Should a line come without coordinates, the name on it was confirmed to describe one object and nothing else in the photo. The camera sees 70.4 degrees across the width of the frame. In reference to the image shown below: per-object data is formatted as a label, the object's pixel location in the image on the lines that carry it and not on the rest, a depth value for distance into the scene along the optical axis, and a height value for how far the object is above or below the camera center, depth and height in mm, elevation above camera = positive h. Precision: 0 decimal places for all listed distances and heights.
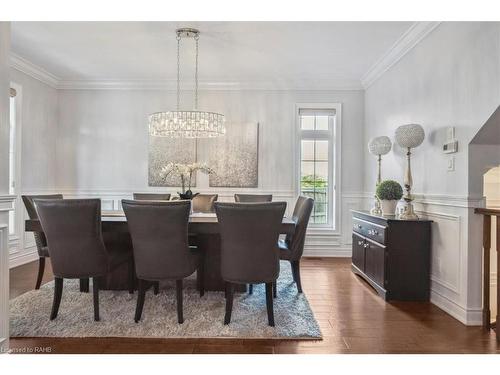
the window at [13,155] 4473 +396
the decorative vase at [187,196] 3556 -89
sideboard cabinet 3213 -640
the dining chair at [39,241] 3338 -527
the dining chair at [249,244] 2508 -412
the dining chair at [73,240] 2613 -402
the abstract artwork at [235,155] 5281 +484
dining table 3268 -640
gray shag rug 2498 -1018
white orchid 3488 +192
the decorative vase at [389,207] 3486 -184
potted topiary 3467 -65
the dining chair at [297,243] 3301 -516
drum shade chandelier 3828 +715
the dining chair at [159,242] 2551 -408
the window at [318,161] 5395 +411
